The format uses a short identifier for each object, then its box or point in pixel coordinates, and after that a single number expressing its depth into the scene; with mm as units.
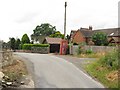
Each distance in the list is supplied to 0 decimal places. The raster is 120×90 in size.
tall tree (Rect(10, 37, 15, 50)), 60469
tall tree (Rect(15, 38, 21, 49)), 63094
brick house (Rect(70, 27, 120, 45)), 69094
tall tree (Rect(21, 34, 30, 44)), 71294
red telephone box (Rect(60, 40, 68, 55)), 42750
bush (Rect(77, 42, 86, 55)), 39938
